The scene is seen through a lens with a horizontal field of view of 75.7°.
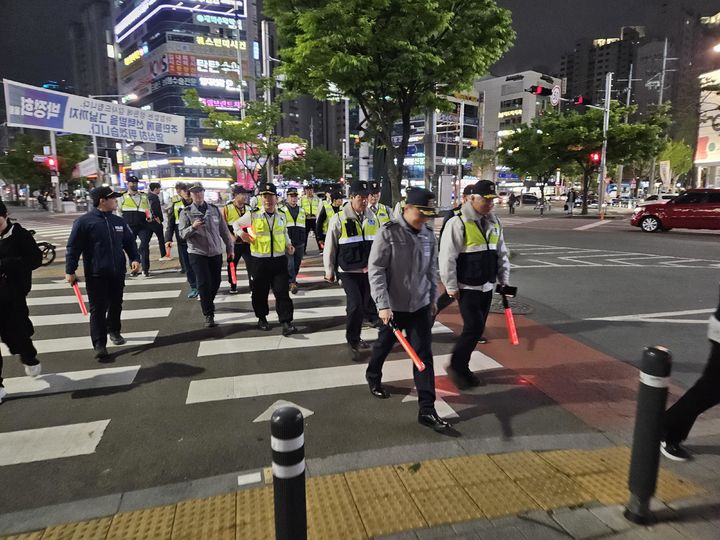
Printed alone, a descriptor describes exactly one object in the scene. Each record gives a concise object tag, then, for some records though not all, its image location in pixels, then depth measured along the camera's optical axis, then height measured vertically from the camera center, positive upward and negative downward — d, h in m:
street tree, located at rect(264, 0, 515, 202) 10.12 +3.49
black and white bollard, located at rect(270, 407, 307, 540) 1.88 -1.11
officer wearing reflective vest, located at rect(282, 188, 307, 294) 8.94 -0.62
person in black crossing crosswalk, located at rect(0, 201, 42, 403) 4.30 -0.79
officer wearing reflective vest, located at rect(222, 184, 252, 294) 8.52 -0.19
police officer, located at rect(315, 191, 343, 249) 8.87 -0.38
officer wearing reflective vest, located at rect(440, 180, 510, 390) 4.40 -0.56
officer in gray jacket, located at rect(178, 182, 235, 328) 6.53 -0.57
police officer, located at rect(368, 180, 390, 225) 6.47 -0.09
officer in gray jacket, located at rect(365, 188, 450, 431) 3.79 -0.67
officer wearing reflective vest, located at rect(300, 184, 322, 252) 12.29 -0.08
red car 18.97 -0.50
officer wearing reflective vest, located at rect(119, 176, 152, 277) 10.11 -0.28
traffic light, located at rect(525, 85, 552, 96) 19.73 +4.84
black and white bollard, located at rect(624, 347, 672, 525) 2.39 -1.23
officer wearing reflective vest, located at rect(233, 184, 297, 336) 6.21 -0.73
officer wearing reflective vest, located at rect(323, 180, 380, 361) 5.51 -0.63
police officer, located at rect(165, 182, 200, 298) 9.25 -0.29
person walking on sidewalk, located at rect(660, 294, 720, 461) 3.01 -1.36
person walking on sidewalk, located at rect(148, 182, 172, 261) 10.70 -0.22
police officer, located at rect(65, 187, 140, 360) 5.31 -0.63
